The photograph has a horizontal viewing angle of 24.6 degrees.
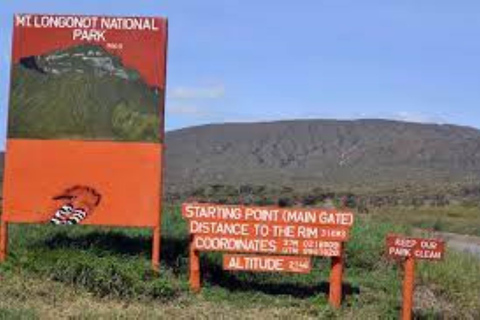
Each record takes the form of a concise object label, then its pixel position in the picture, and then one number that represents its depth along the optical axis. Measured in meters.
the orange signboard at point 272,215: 13.76
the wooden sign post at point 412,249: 12.98
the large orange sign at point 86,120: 14.46
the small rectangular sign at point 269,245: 13.71
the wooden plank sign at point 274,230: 13.76
